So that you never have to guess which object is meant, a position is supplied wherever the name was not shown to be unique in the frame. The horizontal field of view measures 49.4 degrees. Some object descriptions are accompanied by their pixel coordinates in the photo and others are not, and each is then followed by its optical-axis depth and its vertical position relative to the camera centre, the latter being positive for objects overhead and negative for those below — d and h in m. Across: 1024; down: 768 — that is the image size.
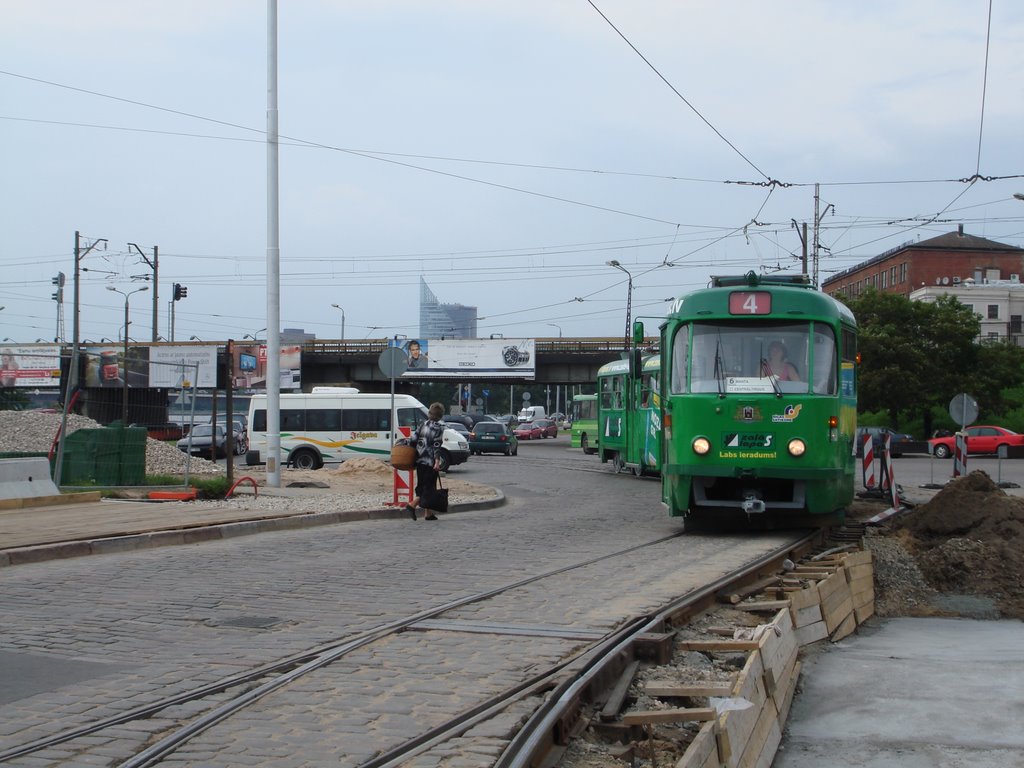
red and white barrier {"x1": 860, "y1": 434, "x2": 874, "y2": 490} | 21.66 -1.34
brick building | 96.44 +11.94
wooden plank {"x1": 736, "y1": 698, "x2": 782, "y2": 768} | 5.20 -1.73
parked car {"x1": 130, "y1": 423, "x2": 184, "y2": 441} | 26.56 -1.08
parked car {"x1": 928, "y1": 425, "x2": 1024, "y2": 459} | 46.88 -1.84
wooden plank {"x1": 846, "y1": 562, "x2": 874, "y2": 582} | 10.73 -1.77
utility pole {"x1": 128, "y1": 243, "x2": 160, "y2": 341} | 63.25 +6.32
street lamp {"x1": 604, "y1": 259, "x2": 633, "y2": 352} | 54.41 +5.21
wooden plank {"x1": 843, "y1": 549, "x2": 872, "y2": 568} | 11.23 -1.70
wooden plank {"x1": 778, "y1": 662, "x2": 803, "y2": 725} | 6.51 -1.88
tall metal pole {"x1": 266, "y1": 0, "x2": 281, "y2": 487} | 21.59 +2.34
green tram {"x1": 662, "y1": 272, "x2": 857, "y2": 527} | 13.52 -0.09
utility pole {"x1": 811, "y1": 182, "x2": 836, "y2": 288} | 42.47 +6.79
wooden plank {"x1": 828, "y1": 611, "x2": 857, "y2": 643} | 9.46 -2.06
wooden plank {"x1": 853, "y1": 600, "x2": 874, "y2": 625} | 10.63 -2.14
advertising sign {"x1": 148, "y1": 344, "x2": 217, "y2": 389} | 19.39 +0.29
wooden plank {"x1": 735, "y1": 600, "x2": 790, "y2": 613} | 8.59 -1.64
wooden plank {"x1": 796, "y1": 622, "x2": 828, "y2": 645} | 8.50 -1.87
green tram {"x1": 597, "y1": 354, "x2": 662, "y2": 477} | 26.55 -0.63
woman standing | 16.22 -0.93
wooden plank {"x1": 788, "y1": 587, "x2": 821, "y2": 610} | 8.64 -1.61
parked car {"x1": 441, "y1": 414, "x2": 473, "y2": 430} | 64.25 -1.62
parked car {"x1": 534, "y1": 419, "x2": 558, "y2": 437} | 77.19 -2.37
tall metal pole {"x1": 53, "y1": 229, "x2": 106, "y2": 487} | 16.55 -0.01
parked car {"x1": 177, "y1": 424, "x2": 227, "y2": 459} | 39.31 -1.77
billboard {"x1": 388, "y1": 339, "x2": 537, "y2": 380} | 70.62 +2.25
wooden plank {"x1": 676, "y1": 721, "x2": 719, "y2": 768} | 4.21 -1.39
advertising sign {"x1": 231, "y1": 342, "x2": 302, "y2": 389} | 67.94 +1.64
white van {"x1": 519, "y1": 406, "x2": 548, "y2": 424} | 105.99 -1.78
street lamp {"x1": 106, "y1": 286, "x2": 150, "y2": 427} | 19.99 +0.04
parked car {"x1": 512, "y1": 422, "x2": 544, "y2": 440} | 75.31 -2.61
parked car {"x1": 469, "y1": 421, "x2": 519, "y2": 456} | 46.16 -1.92
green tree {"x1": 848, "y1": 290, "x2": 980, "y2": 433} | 56.25 +2.36
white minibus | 33.38 -1.10
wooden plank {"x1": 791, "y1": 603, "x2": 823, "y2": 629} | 8.45 -1.73
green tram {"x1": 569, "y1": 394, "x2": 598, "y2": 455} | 46.50 -1.13
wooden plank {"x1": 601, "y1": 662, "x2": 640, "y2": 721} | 5.36 -1.55
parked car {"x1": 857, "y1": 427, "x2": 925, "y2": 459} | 50.72 -2.25
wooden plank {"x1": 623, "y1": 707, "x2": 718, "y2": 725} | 5.17 -1.50
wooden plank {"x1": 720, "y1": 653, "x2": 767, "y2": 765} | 4.84 -1.49
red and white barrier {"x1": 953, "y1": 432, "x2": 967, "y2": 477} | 25.53 -1.34
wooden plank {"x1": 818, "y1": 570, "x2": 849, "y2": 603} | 9.41 -1.66
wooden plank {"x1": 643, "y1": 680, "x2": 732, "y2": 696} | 5.54 -1.49
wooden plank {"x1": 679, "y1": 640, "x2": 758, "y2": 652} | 6.73 -1.54
